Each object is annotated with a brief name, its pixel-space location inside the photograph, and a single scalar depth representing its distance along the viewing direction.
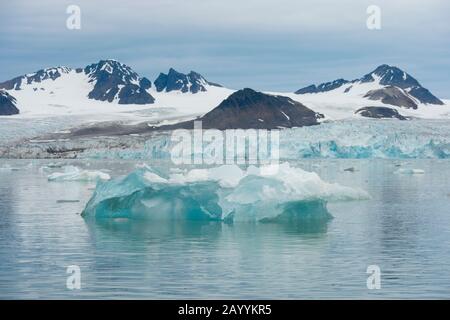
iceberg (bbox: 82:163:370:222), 21.66
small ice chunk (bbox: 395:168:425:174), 54.76
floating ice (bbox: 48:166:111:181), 44.84
